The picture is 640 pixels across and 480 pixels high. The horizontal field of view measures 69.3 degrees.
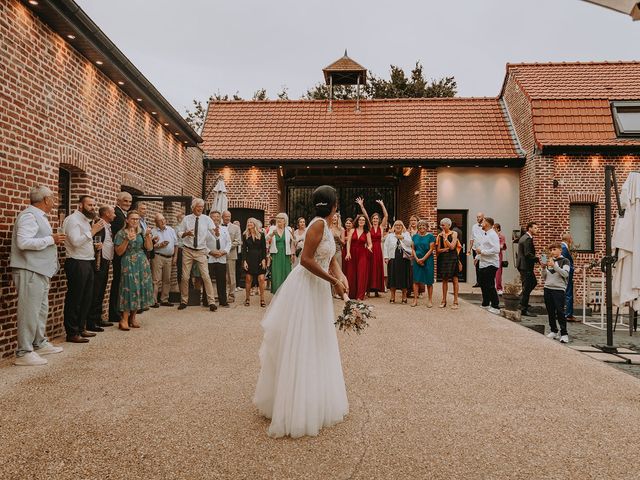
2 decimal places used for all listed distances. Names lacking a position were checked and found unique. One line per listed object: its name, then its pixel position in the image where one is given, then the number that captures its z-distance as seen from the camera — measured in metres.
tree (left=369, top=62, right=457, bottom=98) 31.22
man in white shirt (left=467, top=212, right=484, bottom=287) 10.09
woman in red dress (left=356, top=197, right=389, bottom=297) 11.45
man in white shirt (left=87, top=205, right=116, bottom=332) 7.04
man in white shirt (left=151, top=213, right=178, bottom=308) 9.72
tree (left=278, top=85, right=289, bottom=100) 38.03
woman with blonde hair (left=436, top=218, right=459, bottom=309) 10.05
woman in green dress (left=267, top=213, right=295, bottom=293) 10.23
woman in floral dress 7.29
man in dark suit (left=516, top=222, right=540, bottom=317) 9.75
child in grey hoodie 7.40
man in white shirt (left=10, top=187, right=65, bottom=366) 5.23
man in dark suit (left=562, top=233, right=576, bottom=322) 9.73
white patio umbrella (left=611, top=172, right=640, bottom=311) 6.71
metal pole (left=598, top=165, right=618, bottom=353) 6.73
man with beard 6.26
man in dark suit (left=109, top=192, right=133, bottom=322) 7.78
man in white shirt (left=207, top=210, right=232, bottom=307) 9.78
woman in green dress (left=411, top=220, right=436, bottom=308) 10.41
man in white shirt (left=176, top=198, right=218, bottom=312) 9.38
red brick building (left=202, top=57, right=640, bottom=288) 14.57
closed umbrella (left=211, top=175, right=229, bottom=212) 13.16
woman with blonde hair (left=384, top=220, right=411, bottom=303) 10.82
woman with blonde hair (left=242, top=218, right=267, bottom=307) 10.18
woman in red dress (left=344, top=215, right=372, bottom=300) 11.06
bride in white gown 3.38
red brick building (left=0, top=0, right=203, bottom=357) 5.56
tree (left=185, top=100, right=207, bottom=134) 35.56
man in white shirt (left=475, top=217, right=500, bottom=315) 9.69
